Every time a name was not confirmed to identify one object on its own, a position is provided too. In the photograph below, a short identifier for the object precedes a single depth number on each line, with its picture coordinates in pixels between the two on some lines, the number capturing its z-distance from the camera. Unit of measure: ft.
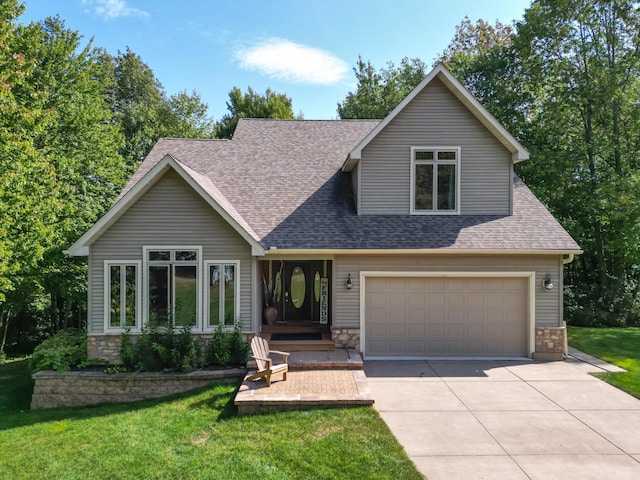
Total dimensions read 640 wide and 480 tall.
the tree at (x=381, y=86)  87.71
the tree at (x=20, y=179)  33.53
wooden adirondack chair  26.50
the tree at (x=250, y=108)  110.42
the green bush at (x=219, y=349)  29.91
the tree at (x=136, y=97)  82.89
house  30.76
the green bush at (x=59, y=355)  29.86
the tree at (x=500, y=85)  64.90
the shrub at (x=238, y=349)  30.42
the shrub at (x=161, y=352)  29.30
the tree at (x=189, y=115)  95.45
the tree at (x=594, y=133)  53.26
